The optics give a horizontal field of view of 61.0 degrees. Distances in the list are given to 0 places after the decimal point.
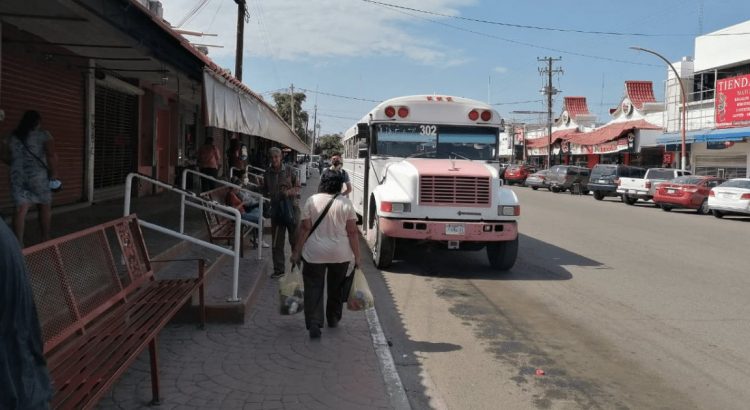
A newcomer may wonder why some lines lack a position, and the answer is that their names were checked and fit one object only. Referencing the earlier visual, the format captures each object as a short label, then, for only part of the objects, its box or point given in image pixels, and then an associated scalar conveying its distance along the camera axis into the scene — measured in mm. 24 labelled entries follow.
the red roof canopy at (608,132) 41062
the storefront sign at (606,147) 42125
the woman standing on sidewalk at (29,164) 6949
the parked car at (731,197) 20750
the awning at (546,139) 56038
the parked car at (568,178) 36969
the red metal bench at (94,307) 3473
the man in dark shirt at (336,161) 11177
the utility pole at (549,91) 54094
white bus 9422
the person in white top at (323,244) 5875
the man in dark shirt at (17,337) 1979
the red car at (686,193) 23141
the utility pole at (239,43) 22953
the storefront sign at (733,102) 29688
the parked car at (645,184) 26672
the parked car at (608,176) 30234
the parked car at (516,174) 46531
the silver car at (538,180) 39500
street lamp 27250
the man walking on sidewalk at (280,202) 8242
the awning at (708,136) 29219
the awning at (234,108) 7599
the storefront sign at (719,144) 32150
